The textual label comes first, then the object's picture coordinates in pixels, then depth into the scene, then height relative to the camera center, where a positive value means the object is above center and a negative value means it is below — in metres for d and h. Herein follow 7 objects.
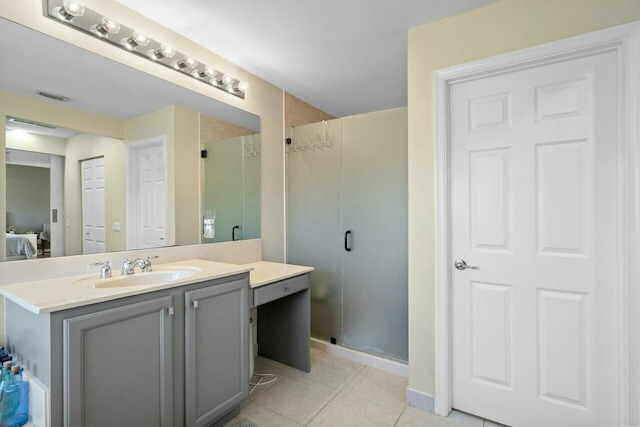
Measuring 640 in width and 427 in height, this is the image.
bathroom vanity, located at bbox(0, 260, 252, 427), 1.16 -0.57
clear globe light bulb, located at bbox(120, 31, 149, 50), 1.79 +1.00
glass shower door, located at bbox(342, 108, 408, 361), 2.42 -0.16
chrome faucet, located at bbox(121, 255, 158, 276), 1.66 -0.28
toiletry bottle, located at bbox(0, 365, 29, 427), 1.23 -0.74
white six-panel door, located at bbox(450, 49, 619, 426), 1.56 -0.18
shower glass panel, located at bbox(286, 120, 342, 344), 2.74 -0.02
